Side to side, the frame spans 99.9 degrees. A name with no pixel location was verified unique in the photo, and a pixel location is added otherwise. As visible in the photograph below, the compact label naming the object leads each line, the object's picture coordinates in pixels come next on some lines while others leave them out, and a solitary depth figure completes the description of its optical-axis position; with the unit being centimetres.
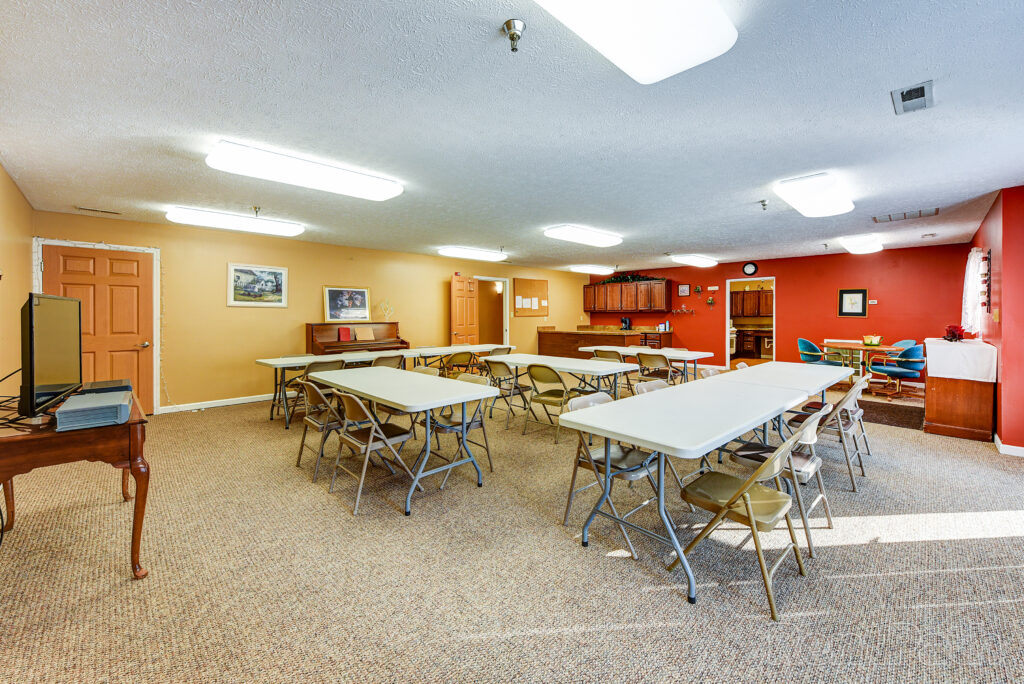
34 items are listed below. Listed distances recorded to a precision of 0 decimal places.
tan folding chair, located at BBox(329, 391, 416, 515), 276
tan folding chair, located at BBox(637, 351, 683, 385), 570
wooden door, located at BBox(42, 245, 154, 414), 493
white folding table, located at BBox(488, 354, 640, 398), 431
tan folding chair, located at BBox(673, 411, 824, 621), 180
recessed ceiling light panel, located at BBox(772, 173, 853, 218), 371
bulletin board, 1009
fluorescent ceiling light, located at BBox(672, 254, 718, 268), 838
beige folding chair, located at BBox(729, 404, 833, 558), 217
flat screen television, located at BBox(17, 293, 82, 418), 189
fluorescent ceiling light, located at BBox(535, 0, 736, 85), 141
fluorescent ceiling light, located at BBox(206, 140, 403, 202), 287
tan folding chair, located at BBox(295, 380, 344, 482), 319
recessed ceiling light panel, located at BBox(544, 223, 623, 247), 557
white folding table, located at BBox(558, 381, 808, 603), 187
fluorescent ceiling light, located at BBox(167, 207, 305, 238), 452
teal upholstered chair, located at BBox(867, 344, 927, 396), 624
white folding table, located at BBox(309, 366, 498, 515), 277
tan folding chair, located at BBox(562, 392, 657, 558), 229
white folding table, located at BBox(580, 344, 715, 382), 557
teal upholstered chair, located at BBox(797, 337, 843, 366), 703
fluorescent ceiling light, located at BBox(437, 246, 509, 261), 727
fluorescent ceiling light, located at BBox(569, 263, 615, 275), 1039
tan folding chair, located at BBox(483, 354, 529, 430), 472
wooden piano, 656
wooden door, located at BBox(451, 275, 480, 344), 841
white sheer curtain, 500
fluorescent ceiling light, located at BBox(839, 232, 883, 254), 632
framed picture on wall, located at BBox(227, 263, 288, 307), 604
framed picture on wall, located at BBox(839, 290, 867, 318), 796
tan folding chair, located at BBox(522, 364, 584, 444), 430
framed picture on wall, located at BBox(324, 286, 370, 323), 696
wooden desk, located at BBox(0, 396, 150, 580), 176
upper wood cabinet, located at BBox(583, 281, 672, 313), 1043
